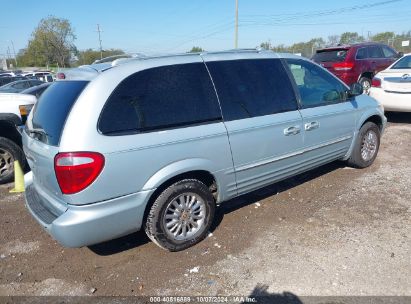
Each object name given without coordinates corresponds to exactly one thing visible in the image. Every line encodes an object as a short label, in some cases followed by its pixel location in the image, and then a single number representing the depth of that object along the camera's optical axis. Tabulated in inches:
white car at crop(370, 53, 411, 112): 298.3
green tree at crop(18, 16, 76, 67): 2573.8
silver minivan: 108.8
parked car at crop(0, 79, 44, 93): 631.0
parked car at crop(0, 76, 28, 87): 834.8
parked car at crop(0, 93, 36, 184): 209.6
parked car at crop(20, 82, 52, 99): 248.5
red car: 418.9
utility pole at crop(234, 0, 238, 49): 1151.2
